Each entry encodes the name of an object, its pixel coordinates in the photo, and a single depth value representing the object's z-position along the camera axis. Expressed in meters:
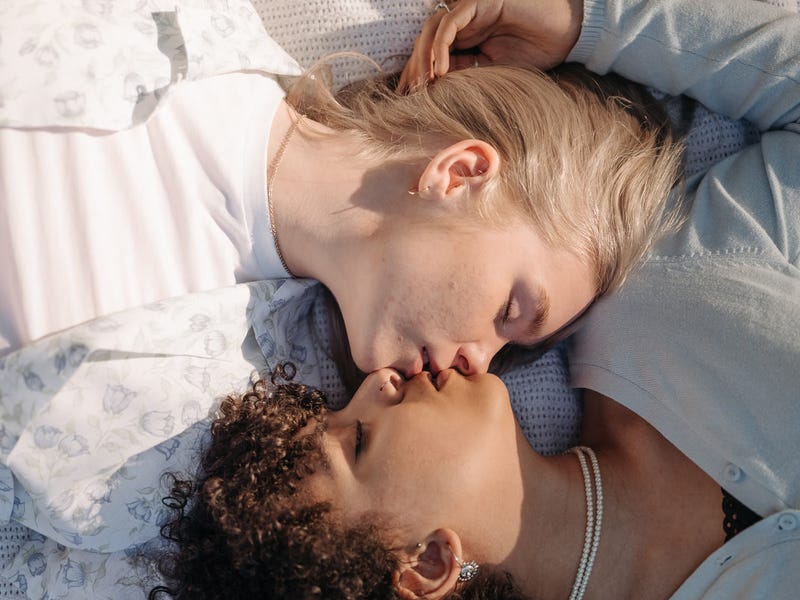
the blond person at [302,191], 0.78
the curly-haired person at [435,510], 0.75
